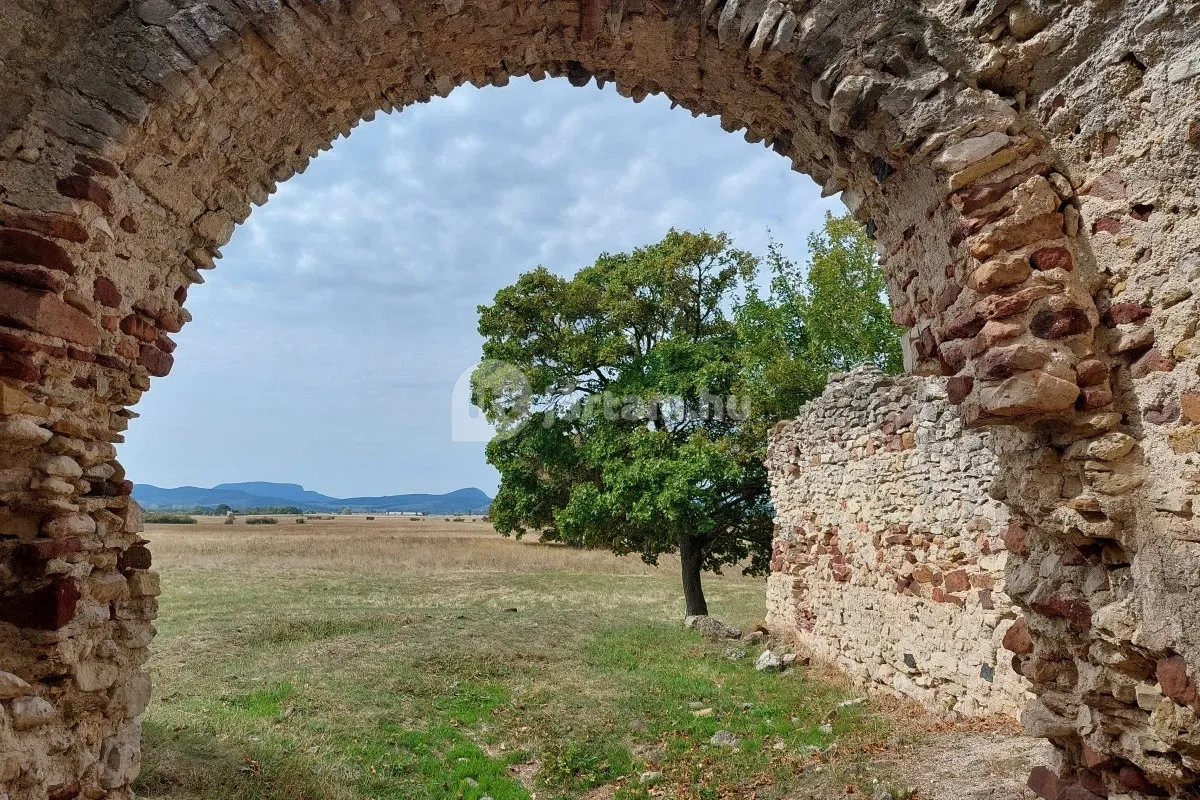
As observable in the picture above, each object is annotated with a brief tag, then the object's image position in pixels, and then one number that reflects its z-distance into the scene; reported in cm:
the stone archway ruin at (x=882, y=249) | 239
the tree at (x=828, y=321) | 1523
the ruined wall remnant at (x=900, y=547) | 652
